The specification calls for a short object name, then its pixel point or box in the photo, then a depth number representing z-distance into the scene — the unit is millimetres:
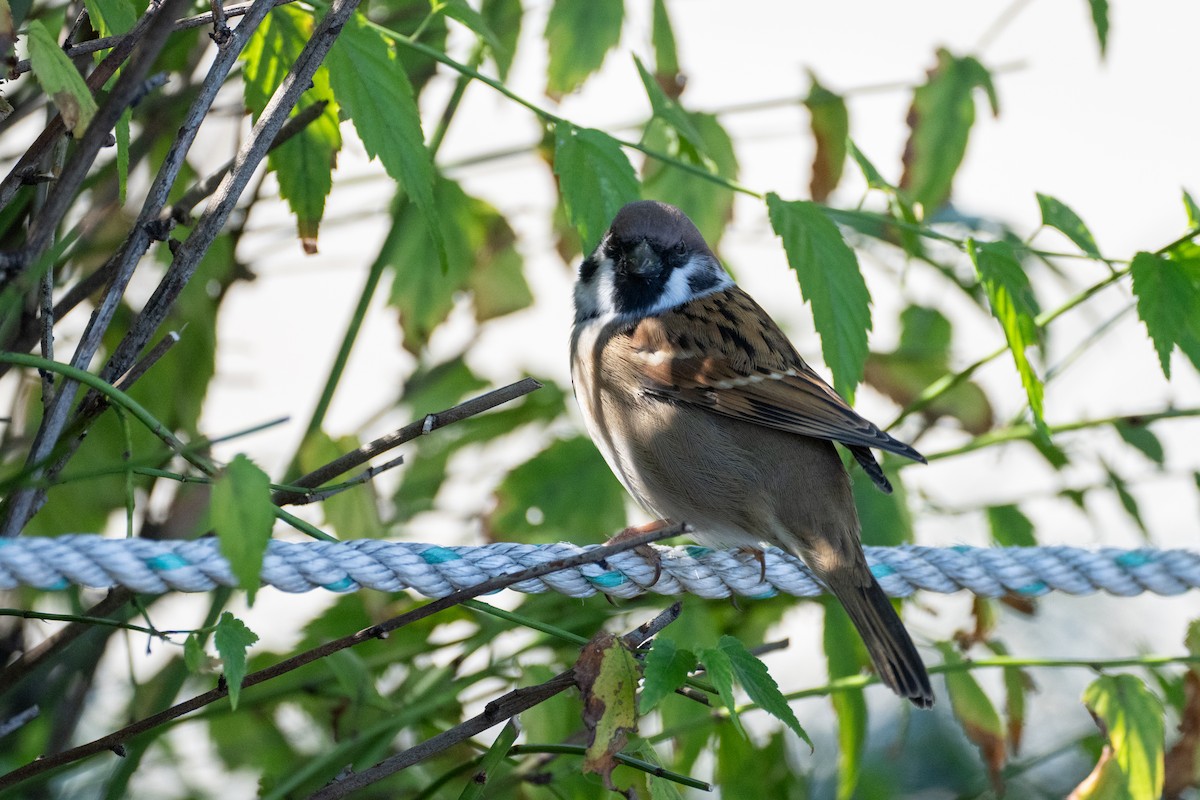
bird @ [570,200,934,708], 5045
